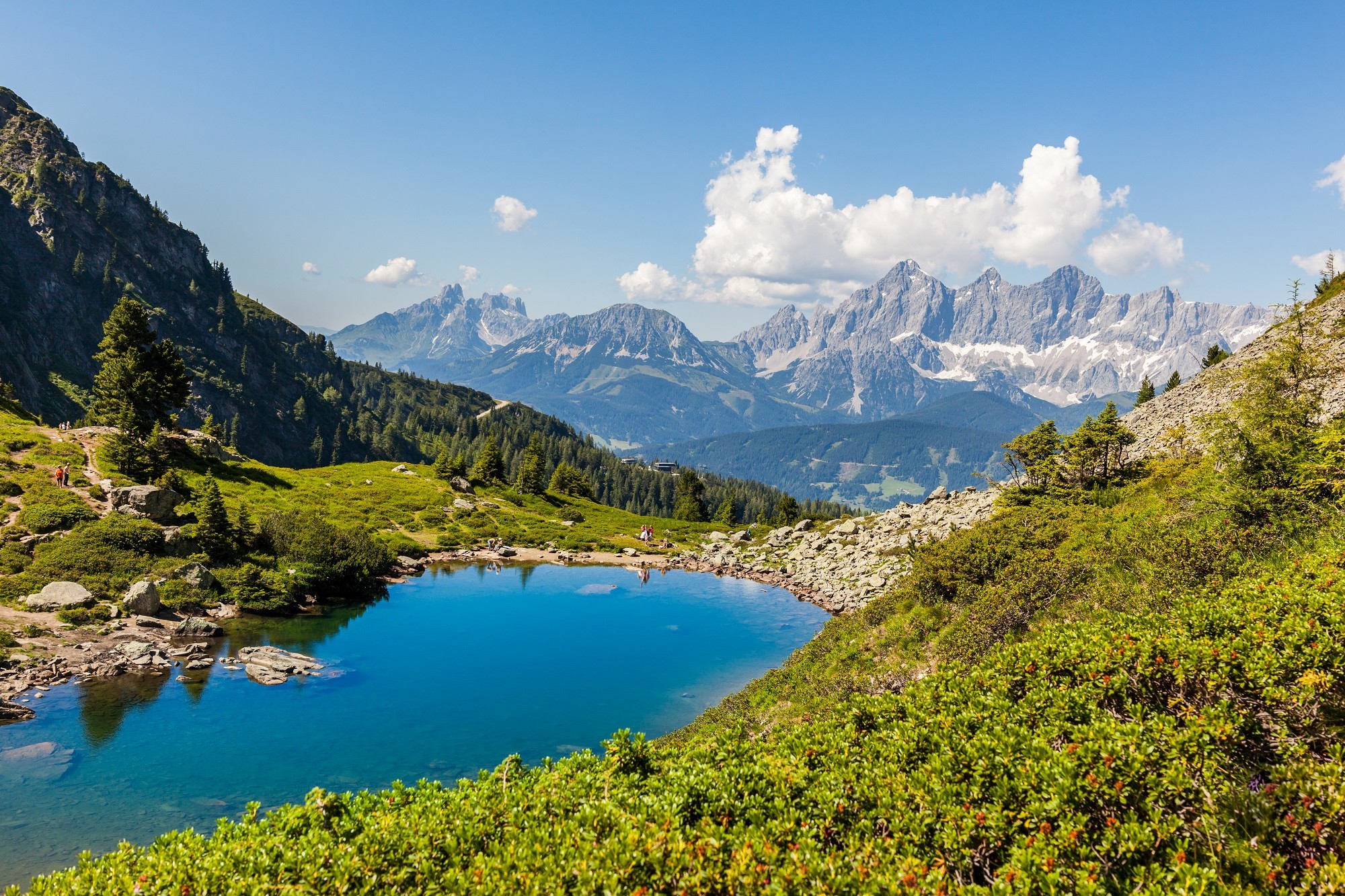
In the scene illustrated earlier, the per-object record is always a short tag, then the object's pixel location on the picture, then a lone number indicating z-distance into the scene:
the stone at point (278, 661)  34.16
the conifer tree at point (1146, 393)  79.75
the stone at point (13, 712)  25.59
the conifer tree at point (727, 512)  126.12
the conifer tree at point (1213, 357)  74.44
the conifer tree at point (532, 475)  107.38
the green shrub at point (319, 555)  49.56
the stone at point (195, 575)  42.16
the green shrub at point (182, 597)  39.88
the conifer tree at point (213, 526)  46.12
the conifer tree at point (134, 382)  56.47
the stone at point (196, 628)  37.44
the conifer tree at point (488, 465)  107.81
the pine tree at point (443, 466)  104.00
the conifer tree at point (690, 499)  128.88
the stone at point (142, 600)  37.53
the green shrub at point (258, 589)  43.75
